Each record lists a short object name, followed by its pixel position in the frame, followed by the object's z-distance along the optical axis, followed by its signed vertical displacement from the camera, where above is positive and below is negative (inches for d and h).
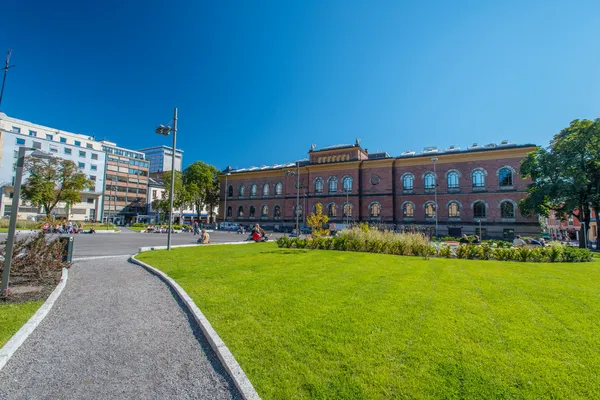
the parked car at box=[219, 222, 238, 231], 2094.5 -75.6
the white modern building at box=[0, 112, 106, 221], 2006.6 +486.4
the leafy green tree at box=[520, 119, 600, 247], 1001.5 +179.3
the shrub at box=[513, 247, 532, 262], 528.1 -65.1
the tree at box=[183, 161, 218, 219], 2475.4 +322.4
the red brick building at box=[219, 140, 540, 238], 1470.2 +184.4
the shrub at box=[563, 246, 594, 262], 531.5 -64.7
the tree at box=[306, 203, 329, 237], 660.2 -12.0
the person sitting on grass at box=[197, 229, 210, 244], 851.1 -70.7
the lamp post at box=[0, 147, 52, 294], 244.5 -2.5
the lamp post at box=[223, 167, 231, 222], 2415.4 +87.2
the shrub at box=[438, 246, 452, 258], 566.9 -67.3
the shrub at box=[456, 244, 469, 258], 561.3 -65.2
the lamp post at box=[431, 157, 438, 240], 1476.4 +172.9
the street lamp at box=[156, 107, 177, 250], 589.0 +179.3
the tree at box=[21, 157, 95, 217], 1445.6 +171.0
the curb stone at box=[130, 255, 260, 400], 118.1 -71.4
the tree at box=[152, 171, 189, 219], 2233.3 +132.6
